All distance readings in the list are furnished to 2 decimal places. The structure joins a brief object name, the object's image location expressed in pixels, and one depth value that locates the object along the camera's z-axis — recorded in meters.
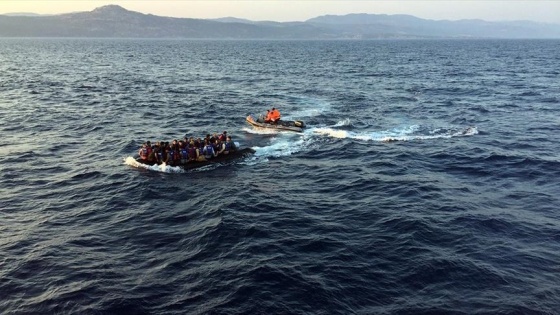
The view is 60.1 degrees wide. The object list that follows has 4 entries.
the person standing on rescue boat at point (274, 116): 44.28
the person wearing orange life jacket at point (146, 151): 33.09
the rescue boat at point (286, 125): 43.62
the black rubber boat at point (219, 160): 32.97
